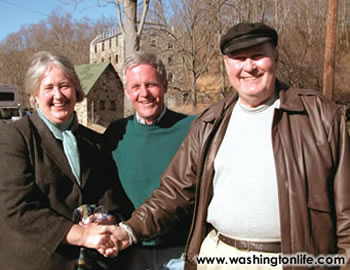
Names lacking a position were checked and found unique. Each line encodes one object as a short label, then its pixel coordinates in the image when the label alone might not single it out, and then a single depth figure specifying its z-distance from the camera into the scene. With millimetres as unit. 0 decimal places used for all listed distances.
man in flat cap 1730
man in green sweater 2492
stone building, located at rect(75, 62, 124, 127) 28297
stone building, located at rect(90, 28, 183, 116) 27422
